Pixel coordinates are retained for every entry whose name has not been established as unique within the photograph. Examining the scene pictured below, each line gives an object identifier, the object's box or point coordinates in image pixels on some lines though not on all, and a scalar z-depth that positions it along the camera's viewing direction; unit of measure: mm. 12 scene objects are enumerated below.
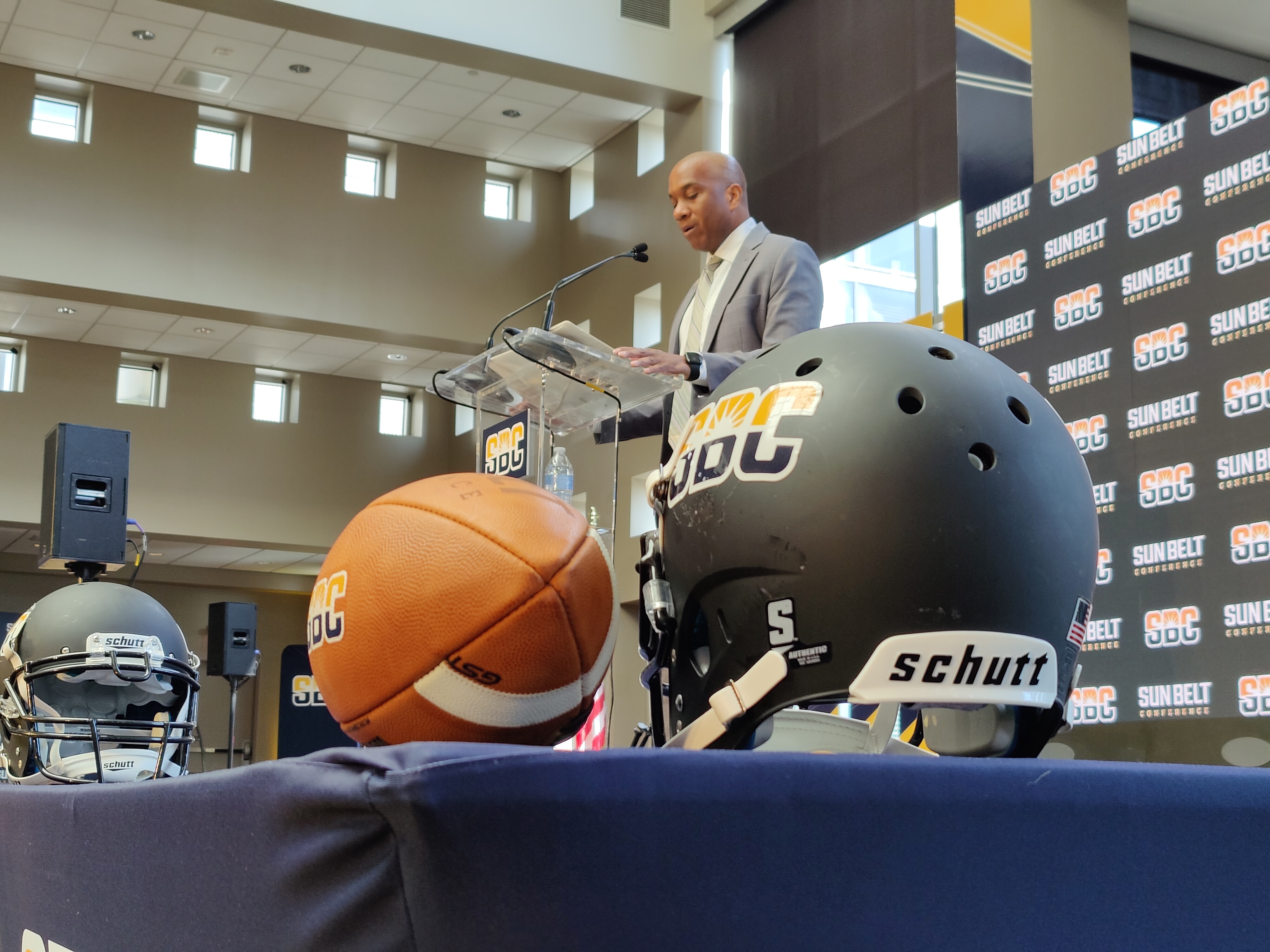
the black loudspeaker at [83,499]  3236
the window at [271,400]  12281
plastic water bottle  2531
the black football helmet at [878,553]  1010
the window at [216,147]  10664
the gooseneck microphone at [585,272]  2580
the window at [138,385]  11703
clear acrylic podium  2273
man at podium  2010
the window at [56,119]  10031
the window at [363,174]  11156
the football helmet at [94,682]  2191
